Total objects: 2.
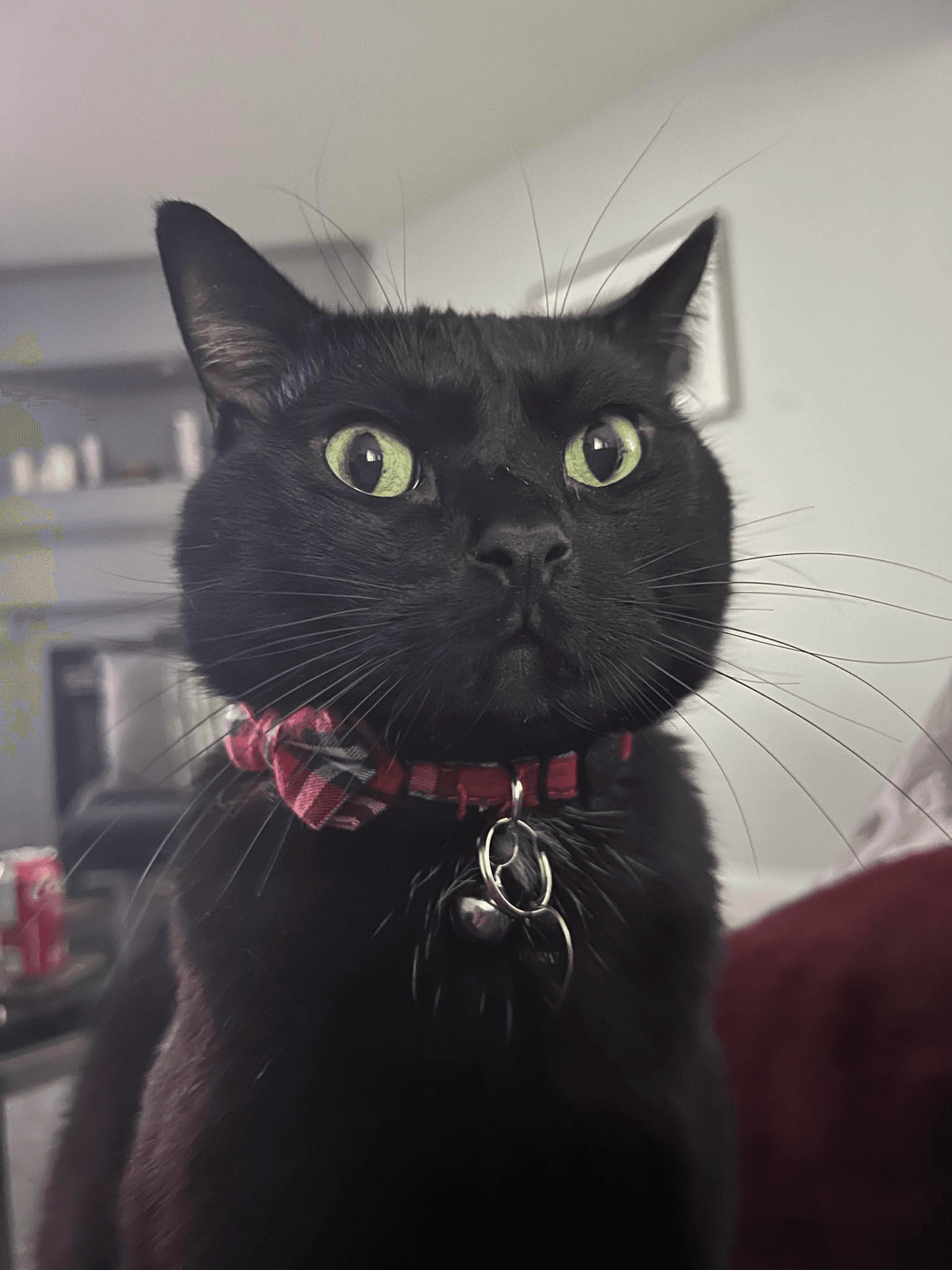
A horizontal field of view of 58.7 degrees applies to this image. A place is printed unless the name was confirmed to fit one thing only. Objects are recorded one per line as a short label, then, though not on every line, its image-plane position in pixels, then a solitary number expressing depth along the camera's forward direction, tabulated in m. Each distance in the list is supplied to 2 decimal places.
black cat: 0.36
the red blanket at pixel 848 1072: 0.46
